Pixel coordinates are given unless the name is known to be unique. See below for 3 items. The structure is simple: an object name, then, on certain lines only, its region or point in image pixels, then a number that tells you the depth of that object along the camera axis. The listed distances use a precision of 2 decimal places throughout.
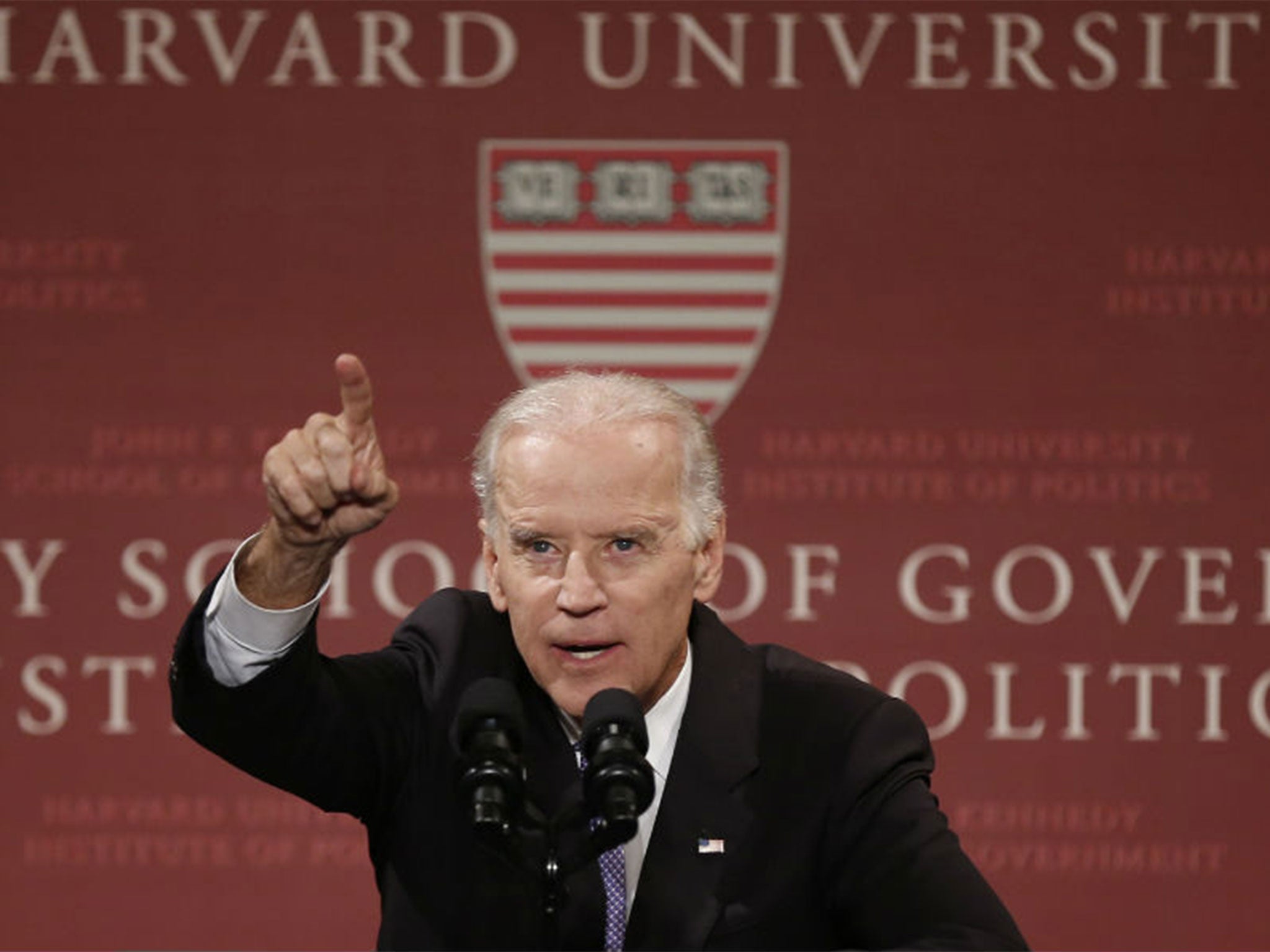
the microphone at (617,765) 10.29
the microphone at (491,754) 10.31
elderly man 10.52
